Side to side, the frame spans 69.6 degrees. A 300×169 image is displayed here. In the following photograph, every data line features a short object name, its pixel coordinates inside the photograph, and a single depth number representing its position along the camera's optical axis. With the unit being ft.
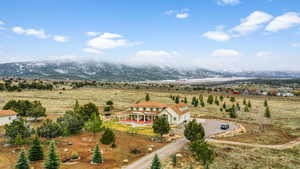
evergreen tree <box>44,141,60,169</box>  77.21
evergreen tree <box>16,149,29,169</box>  76.74
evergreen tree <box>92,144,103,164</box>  90.07
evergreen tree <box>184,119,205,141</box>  113.19
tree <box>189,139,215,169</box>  84.07
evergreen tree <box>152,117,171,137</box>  129.08
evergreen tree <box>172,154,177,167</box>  92.17
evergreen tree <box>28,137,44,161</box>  90.46
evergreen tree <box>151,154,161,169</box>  75.31
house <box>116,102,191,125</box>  183.32
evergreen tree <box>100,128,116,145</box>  116.78
